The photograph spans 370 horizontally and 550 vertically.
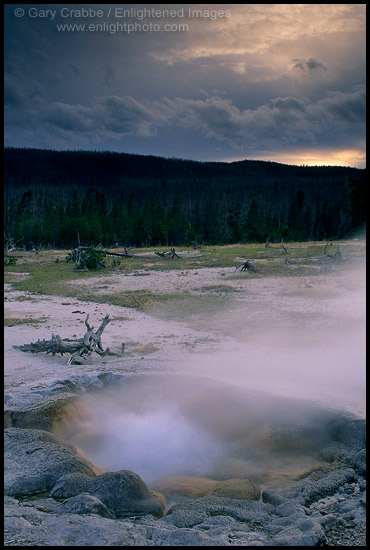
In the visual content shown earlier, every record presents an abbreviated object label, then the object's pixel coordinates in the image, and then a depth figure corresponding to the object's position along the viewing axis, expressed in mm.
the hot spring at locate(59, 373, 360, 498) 5812
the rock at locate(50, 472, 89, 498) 4609
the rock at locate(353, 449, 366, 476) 5327
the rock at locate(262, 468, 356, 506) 4688
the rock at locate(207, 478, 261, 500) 4871
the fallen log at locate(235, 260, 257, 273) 24734
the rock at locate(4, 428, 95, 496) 4766
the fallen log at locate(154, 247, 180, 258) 36578
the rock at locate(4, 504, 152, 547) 3594
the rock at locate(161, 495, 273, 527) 4168
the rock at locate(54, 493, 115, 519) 4195
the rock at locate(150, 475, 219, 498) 5128
